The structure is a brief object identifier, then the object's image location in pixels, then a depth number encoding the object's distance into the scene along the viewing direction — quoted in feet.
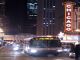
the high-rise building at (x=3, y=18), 270.55
